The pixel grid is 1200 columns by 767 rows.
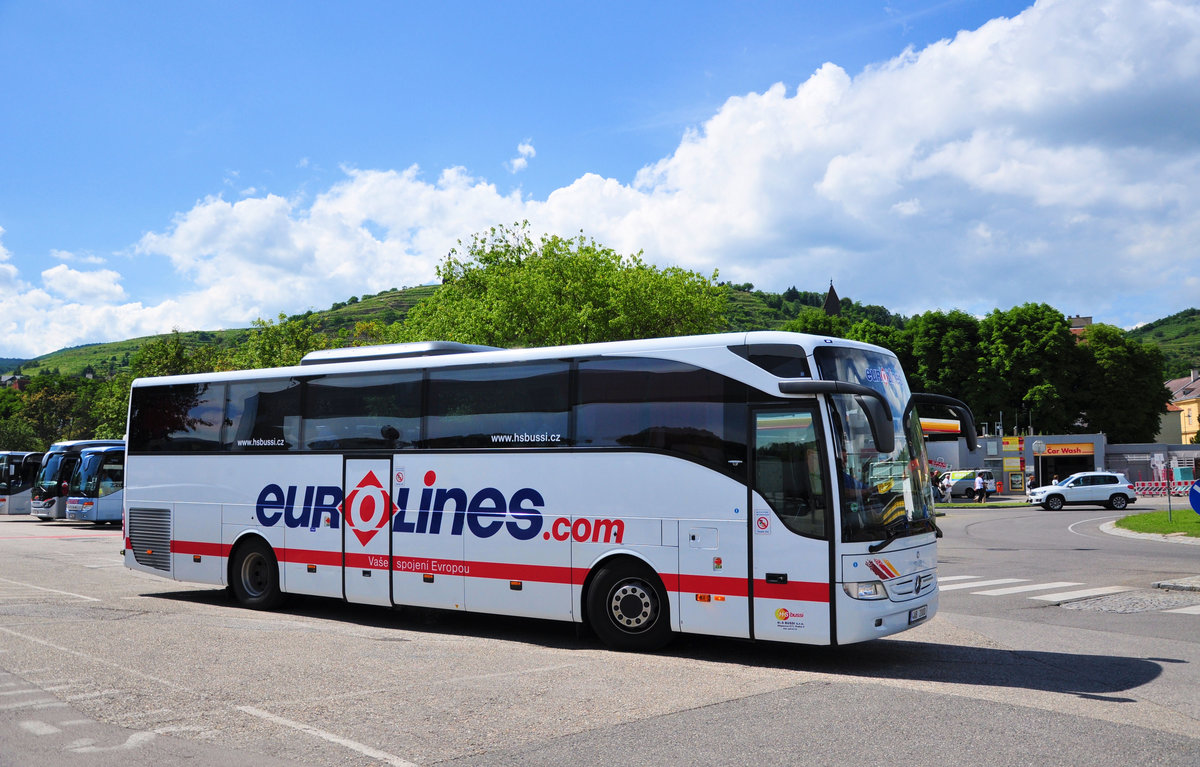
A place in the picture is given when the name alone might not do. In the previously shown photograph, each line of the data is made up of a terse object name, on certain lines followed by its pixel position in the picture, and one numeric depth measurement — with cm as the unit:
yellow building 12481
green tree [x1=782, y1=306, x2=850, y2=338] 7512
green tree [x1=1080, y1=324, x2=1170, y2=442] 6875
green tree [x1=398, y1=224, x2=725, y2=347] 4134
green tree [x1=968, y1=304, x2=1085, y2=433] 6712
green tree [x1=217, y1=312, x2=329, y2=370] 5481
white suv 4459
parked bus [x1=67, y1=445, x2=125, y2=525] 3403
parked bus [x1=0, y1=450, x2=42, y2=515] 4620
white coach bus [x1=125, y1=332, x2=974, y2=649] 912
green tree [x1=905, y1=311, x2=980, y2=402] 6900
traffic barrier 5947
